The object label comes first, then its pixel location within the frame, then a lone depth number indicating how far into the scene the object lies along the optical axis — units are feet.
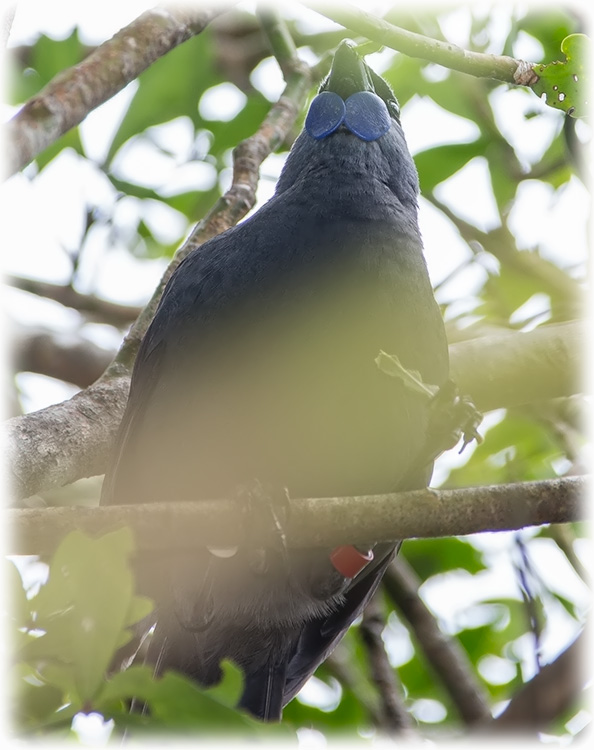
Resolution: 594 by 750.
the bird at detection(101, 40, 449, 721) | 18.57
